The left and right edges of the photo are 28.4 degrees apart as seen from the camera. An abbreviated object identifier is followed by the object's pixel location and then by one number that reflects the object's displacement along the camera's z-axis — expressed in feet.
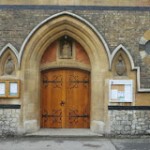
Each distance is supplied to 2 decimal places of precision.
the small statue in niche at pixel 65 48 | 31.32
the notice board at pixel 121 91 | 29.48
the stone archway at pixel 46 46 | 29.37
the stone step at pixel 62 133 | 29.34
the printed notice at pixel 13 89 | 29.22
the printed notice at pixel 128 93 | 29.45
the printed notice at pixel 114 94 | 29.52
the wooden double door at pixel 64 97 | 31.65
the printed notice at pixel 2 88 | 29.29
